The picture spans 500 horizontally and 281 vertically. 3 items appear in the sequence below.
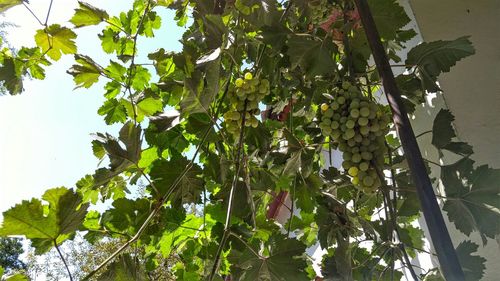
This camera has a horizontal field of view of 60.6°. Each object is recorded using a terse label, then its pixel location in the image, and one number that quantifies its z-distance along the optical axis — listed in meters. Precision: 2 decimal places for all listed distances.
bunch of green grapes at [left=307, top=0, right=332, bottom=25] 1.24
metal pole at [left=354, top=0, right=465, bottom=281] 0.54
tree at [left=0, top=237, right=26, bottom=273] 13.80
